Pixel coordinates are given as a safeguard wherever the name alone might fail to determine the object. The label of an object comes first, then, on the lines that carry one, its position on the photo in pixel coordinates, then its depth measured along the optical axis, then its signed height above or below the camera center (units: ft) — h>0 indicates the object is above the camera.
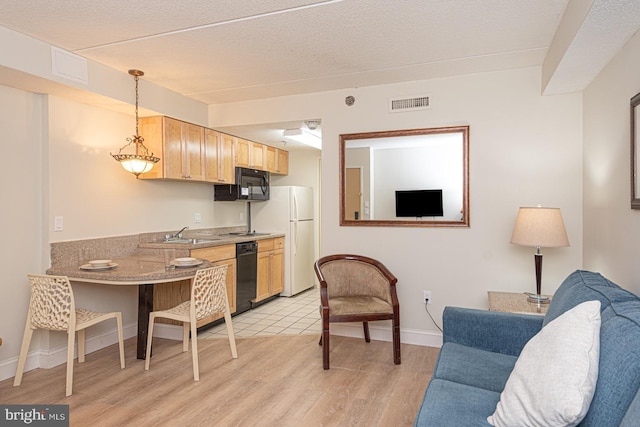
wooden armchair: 10.15 -2.34
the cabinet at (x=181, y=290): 12.50 -2.47
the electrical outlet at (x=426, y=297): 11.78 -2.55
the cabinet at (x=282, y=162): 19.40 +2.40
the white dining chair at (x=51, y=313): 8.84 -2.26
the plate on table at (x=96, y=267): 10.00 -1.39
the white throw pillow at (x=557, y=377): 3.90 -1.73
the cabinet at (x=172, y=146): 12.50 +2.12
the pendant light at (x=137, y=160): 10.66 +1.37
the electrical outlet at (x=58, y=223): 10.41 -0.30
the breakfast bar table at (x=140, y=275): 9.28 -1.50
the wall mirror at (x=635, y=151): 6.57 +0.99
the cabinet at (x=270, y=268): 16.52 -2.47
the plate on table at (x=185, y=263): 10.46 -1.38
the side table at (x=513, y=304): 8.71 -2.17
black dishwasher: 14.98 -2.43
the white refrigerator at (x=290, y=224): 18.31 -0.60
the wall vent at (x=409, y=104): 11.68 +3.16
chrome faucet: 14.07 -0.87
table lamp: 8.90 -0.45
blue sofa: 3.82 -2.06
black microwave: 16.33 +0.95
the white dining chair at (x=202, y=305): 9.60 -2.38
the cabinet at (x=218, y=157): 14.43 +2.04
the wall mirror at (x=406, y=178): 11.42 +0.98
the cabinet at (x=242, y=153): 16.12 +2.39
